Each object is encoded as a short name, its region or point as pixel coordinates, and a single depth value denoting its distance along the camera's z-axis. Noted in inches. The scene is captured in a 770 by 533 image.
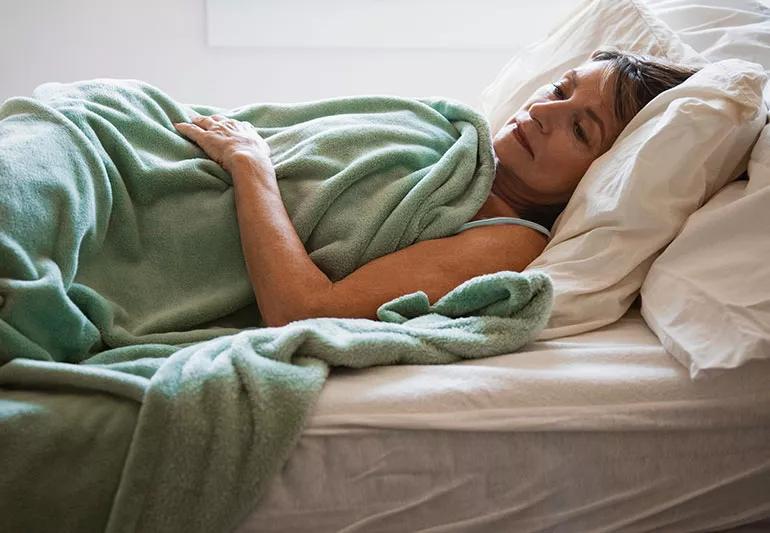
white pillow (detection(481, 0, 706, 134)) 57.8
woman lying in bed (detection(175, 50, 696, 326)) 45.2
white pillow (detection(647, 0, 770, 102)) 54.9
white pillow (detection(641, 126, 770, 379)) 37.7
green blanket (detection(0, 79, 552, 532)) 33.2
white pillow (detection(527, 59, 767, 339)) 44.6
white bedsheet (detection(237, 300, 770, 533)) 35.4
